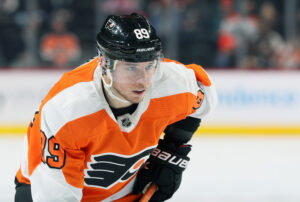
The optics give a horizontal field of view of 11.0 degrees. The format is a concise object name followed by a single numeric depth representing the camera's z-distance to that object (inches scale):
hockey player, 199.8
